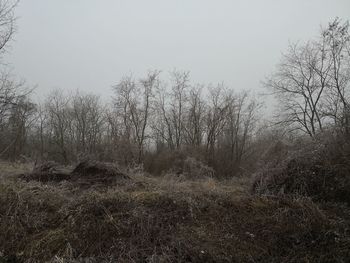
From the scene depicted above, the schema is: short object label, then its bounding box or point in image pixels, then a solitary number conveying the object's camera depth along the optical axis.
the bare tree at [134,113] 36.91
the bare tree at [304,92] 26.41
